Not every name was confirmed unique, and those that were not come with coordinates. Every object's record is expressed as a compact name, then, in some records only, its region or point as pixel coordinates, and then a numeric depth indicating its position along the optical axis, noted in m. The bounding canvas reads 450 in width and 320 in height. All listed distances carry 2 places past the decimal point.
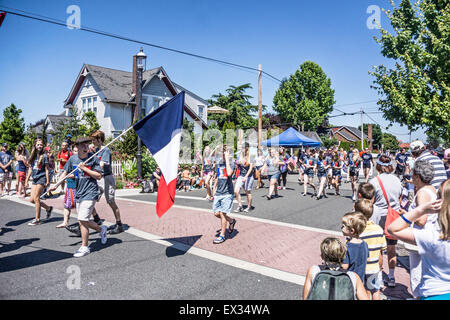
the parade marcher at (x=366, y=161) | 11.94
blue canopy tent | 22.61
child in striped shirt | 3.20
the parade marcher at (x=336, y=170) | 11.95
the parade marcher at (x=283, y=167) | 13.05
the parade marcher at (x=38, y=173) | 6.92
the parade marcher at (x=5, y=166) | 11.07
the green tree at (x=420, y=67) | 15.65
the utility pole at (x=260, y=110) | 21.88
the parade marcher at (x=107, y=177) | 5.63
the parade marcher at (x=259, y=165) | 14.00
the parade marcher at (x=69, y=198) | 6.62
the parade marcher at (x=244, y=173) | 8.63
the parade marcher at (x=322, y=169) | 11.35
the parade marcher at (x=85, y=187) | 4.98
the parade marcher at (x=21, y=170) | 9.10
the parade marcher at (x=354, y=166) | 11.36
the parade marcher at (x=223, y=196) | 5.89
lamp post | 13.89
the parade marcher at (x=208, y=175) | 10.98
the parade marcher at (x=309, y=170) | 11.80
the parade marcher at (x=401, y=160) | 11.85
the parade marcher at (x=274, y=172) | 10.99
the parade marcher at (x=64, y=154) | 8.23
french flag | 5.02
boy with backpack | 2.12
